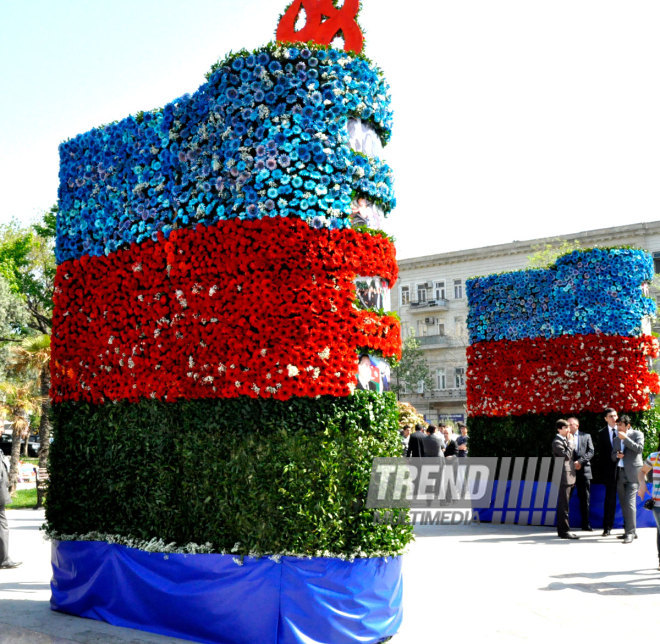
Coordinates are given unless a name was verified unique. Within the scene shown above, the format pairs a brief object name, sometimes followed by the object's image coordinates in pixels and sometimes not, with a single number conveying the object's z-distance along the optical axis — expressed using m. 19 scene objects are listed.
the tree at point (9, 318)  33.66
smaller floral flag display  13.53
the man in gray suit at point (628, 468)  11.68
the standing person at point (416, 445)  15.76
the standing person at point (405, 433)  18.47
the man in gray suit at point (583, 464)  12.49
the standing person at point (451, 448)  18.67
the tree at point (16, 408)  21.42
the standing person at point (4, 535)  9.91
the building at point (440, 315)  48.50
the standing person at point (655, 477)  9.05
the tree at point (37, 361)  20.72
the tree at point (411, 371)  47.31
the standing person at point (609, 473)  12.45
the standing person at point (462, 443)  18.92
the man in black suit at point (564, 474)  12.12
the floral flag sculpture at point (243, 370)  6.30
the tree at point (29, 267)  31.83
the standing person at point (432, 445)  15.71
